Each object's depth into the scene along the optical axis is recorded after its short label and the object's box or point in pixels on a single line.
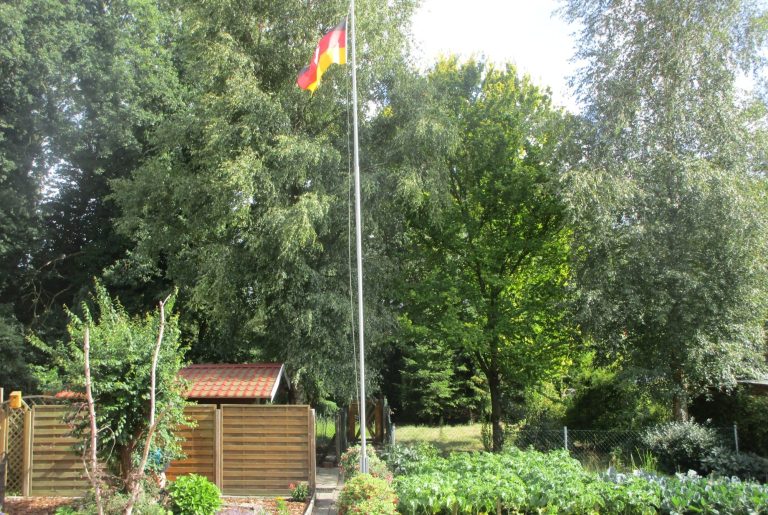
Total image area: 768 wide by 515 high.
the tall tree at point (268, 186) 14.88
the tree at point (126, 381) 9.30
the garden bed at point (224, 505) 10.15
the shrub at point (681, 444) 13.48
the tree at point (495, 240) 17.62
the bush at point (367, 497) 8.65
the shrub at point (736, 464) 12.44
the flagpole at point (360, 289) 10.41
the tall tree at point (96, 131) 21.47
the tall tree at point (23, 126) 20.34
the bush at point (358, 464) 10.70
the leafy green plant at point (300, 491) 11.24
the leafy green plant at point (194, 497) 8.99
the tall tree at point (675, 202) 14.05
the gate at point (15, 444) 11.66
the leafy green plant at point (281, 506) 9.97
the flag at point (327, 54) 11.59
